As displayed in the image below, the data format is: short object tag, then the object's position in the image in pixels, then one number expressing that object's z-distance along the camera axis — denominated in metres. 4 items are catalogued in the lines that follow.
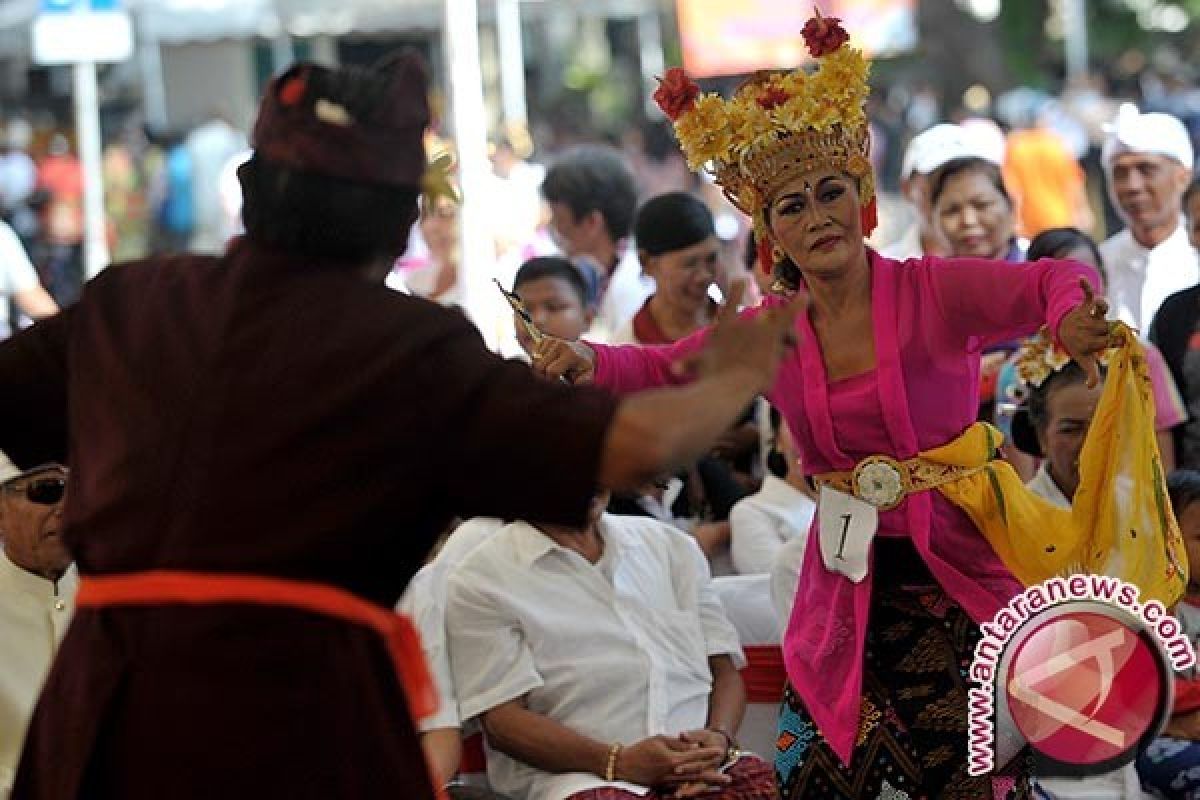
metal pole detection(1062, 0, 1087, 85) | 27.80
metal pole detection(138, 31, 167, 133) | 30.69
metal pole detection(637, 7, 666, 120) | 32.16
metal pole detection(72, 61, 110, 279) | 13.89
